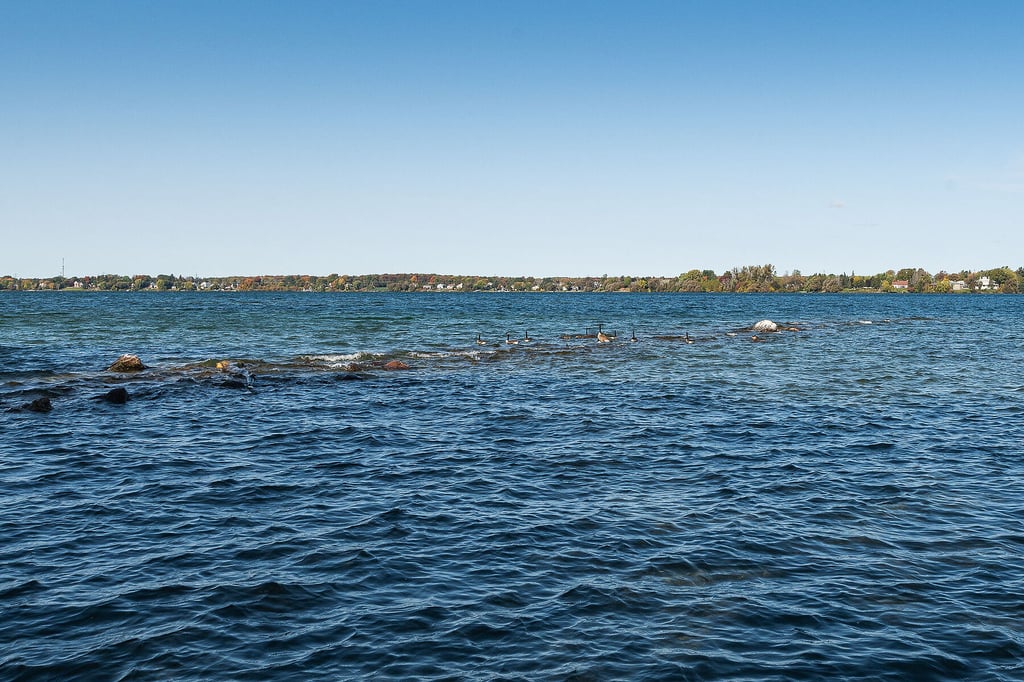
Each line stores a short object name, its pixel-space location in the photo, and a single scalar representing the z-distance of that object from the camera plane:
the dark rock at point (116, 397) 34.03
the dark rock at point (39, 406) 31.61
